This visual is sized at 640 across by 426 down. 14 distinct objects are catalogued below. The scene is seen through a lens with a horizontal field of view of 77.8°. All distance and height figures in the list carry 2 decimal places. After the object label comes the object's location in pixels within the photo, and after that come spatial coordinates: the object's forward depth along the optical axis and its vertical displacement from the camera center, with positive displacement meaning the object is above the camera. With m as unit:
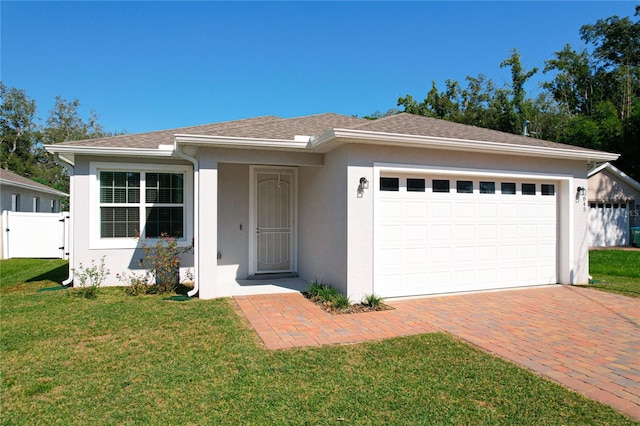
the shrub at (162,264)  8.58 -1.14
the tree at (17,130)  34.69 +7.44
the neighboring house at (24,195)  16.78 +0.89
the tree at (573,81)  33.47 +11.71
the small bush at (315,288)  7.76 -1.48
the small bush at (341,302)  6.96 -1.56
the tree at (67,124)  37.53 +8.70
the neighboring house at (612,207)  20.36 +0.46
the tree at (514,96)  28.58 +8.83
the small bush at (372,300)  7.09 -1.56
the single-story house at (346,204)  7.45 +0.23
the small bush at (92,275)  8.64 -1.36
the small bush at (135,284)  8.32 -1.56
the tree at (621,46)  31.06 +14.13
